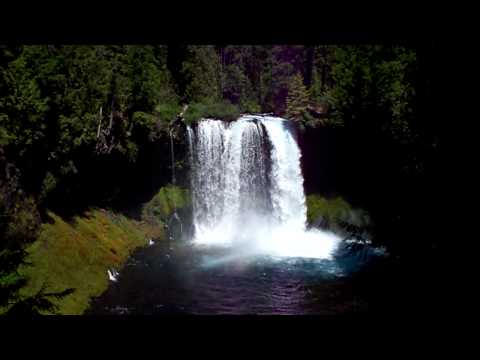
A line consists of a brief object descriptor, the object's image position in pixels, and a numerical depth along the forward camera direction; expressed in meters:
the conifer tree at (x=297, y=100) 34.16
